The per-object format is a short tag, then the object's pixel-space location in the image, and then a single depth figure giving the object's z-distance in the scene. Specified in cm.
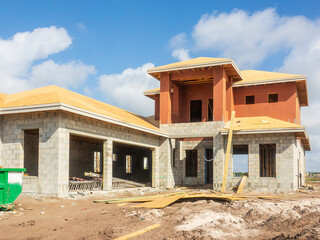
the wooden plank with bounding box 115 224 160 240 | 754
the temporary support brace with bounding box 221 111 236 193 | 2103
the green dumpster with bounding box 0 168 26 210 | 1073
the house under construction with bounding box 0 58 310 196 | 1504
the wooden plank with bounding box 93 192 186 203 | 1359
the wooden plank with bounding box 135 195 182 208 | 1145
